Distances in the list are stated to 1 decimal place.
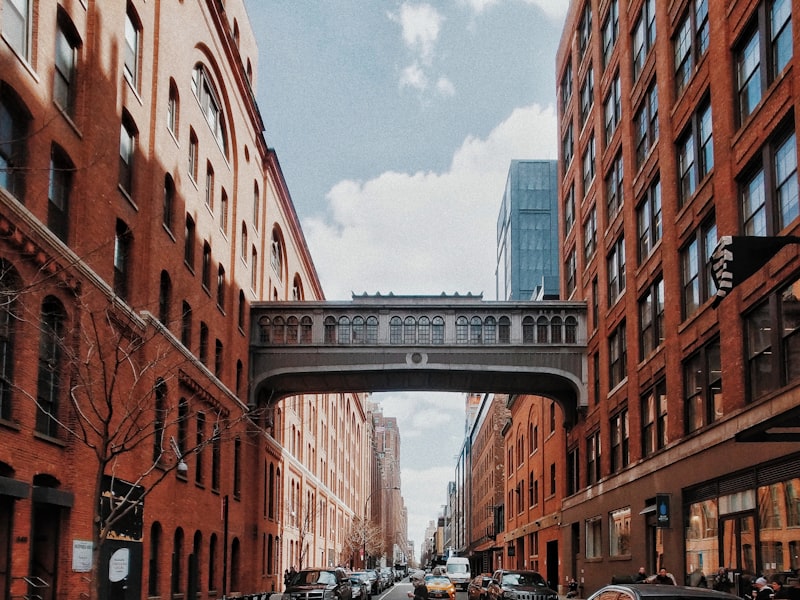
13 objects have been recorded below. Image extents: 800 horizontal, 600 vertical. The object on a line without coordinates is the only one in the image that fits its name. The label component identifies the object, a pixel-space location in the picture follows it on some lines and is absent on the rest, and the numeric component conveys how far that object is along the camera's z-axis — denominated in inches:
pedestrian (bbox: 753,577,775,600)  675.4
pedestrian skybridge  1754.4
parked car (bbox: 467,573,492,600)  1419.4
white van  2591.0
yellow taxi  1566.2
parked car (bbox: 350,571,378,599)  1893.5
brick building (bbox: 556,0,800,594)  801.6
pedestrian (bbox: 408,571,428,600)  783.7
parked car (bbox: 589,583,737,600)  391.2
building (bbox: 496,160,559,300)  4552.2
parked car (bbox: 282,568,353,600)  1245.7
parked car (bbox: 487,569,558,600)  1179.9
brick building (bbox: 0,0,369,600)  789.2
